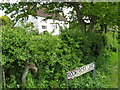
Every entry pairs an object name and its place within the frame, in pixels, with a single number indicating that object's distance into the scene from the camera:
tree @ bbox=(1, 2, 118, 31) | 5.11
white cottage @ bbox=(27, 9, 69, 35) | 20.42
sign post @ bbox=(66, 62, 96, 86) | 3.70
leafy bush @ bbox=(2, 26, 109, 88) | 3.04
